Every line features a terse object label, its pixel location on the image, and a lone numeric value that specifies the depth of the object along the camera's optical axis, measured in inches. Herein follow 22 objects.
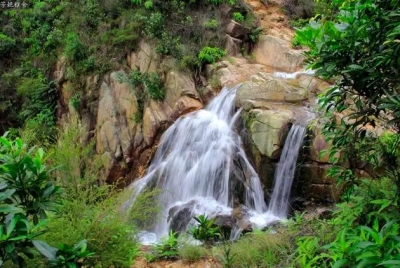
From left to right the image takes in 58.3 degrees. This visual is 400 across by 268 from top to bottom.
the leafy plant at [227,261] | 158.9
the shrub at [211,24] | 432.5
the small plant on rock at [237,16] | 450.6
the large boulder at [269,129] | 286.7
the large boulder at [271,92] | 332.2
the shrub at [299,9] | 496.4
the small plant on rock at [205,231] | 239.5
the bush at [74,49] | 457.1
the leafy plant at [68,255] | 92.9
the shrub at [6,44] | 533.2
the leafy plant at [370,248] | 84.0
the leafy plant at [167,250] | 198.5
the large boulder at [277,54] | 406.8
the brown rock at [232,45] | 430.3
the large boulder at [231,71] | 386.9
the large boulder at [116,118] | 397.7
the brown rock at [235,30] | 440.1
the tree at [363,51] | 89.2
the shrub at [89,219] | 125.2
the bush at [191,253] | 192.2
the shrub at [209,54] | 407.5
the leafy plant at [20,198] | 84.4
